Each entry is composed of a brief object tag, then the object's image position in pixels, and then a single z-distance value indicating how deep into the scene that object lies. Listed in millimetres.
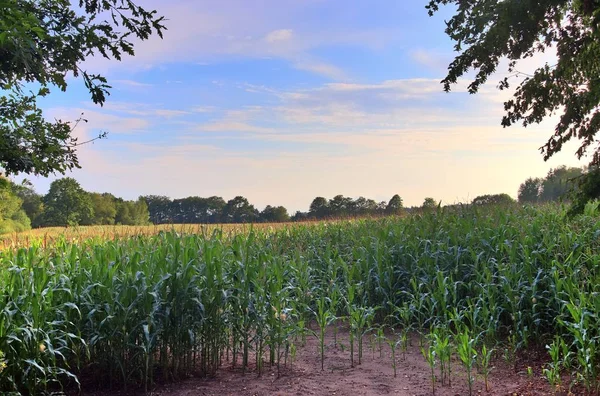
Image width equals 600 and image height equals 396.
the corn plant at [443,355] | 3695
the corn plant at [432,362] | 3607
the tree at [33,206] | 44062
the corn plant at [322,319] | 4145
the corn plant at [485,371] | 3674
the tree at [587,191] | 4961
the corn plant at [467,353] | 3561
